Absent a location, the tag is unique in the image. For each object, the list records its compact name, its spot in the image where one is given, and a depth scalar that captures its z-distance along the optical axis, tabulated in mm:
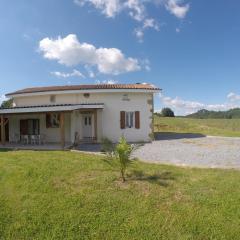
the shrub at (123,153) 6687
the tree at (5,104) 34536
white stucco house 15551
